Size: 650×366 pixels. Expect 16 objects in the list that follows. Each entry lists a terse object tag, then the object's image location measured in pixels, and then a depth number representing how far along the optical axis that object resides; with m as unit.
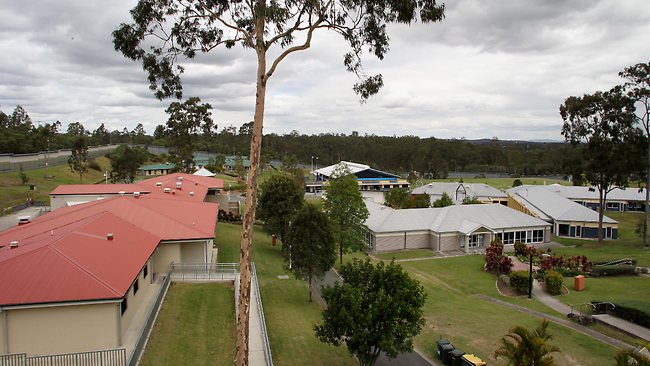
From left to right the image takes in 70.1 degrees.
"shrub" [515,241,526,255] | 38.69
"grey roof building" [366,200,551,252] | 41.56
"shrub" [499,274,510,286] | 30.07
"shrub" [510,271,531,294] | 28.27
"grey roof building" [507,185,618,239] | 47.59
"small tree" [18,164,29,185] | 58.31
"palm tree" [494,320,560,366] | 12.94
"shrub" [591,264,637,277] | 31.08
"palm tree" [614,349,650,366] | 11.64
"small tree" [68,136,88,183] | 67.06
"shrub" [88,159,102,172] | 88.96
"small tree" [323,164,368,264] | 34.16
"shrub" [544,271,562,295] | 27.75
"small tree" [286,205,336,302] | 25.06
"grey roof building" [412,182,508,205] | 65.50
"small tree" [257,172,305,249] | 36.66
